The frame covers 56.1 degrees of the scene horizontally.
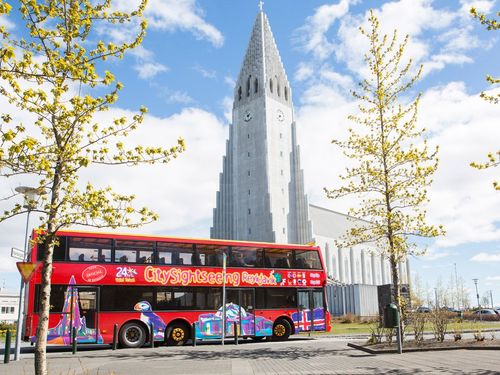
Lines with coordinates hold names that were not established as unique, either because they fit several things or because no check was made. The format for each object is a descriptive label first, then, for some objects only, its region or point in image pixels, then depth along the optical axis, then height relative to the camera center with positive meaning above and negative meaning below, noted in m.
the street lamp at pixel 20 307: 13.75 -0.47
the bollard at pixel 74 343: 15.54 -1.72
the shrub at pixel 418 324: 15.88 -1.32
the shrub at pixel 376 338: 16.31 -1.82
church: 78.44 +19.40
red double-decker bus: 16.44 -0.03
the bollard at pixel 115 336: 16.58 -1.63
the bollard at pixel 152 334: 17.50 -1.66
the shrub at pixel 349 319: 39.69 -2.82
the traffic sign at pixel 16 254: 14.26 +1.14
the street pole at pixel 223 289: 17.93 -0.05
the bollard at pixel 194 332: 17.81 -1.66
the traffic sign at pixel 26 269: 12.33 +0.57
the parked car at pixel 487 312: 44.03 -2.68
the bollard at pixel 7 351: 13.31 -1.67
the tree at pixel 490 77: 10.71 +4.68
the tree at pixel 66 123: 7.79 +2.99
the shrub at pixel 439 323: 15.90 -1.29
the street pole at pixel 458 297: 64.11 -1.87
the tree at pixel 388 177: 16.67 +3.79
